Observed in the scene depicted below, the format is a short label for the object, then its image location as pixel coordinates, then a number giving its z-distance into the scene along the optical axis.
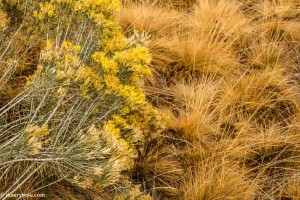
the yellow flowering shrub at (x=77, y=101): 3.56
